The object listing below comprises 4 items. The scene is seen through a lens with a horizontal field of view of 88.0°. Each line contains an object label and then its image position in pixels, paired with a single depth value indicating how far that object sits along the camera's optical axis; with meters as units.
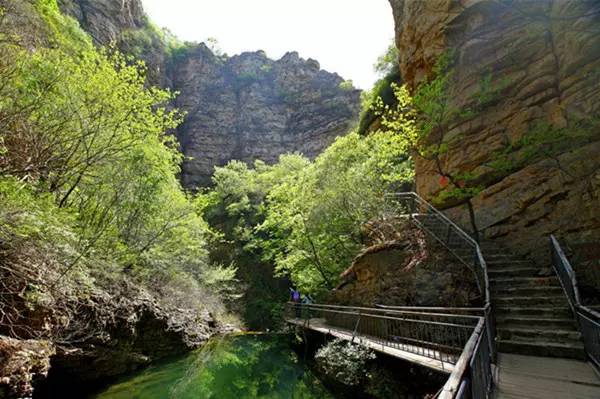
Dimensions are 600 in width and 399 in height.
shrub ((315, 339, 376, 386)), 7.89
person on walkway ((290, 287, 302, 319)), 16.56
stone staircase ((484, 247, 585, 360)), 5.48
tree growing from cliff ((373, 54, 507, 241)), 10.59
